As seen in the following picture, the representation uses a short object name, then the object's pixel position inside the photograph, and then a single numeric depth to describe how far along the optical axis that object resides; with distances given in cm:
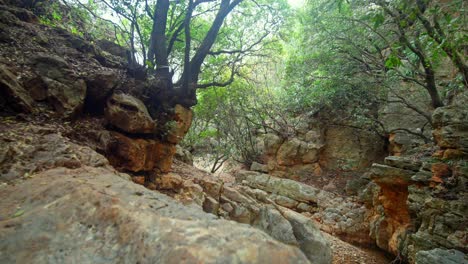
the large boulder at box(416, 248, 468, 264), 386
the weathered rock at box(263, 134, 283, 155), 1192
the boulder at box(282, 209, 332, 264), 551
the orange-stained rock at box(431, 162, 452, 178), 493
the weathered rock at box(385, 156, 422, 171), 596
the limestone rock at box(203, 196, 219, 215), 535
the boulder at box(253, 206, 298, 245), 555
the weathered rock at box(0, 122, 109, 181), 243
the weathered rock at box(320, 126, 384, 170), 1030
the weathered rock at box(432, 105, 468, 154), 480
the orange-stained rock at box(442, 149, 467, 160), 476
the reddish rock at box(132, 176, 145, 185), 474
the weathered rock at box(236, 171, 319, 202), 990
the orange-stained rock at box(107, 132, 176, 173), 447
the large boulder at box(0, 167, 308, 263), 119
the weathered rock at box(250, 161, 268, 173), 1222
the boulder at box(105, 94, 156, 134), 448
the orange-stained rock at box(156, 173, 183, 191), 531
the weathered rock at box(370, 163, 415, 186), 602
